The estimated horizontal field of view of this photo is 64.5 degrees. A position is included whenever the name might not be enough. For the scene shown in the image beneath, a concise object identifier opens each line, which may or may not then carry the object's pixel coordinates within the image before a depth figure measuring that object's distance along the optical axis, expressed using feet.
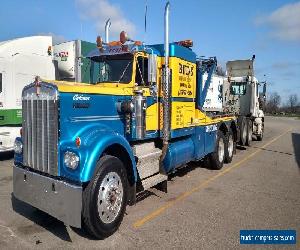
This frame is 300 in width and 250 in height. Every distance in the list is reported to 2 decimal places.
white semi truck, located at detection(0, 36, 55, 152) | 23.31
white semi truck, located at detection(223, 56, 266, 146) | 35.50
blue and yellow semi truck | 10.90
